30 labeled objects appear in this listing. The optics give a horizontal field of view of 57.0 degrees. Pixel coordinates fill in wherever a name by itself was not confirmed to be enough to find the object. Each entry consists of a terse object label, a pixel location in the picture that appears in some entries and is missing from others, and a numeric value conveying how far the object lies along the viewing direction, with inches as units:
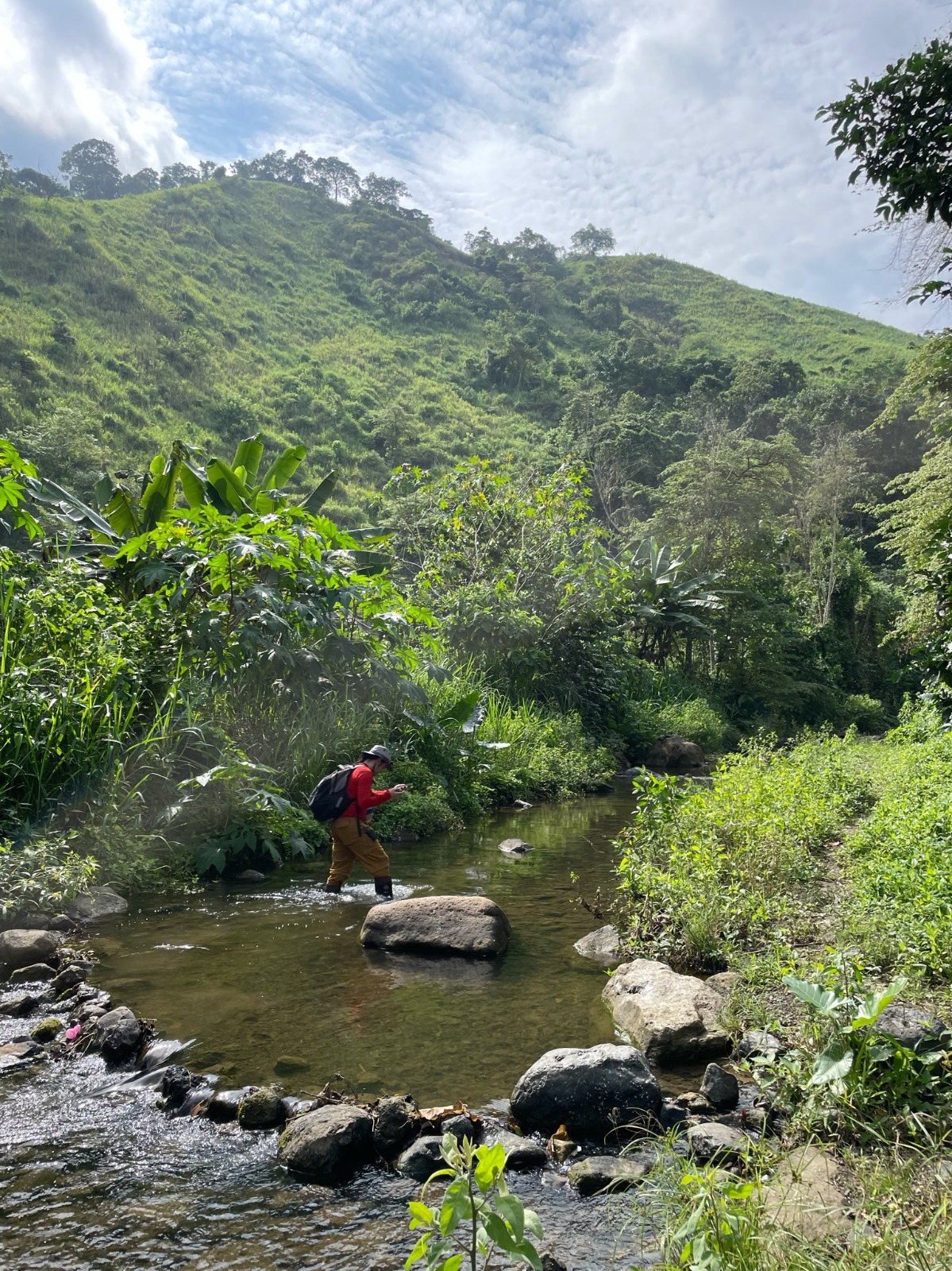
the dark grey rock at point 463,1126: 159.6
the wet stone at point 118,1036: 188.9
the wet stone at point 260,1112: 163.0
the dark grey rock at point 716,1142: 146.6
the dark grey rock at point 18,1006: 211.3
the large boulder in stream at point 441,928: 265.1
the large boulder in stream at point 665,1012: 193.8
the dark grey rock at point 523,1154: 152.4
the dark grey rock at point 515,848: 413.4
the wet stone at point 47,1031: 199.0
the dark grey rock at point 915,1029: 150.8
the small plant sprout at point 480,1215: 82.7
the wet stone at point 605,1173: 144.9
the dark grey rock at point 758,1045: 177.0
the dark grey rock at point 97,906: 277.4
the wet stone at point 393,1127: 155.9
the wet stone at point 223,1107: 166.1
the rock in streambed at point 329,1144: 148.6
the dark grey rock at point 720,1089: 170.7
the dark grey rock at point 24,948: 238.2
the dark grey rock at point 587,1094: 164.1
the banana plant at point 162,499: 422.6
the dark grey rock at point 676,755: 764.0
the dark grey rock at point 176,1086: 171.0
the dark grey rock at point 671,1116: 164.2
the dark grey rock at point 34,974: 231.3
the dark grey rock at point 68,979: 223.9
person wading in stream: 324.2
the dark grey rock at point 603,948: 260.2
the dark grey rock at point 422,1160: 149.5
